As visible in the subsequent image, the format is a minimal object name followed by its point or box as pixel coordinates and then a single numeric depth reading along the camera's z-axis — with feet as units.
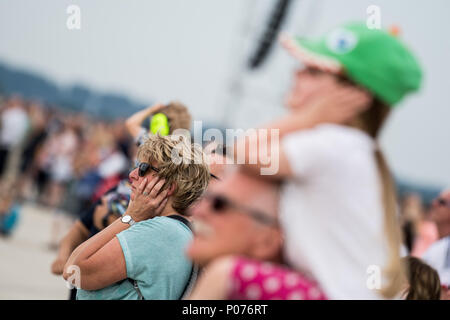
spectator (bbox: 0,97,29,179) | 32.01
